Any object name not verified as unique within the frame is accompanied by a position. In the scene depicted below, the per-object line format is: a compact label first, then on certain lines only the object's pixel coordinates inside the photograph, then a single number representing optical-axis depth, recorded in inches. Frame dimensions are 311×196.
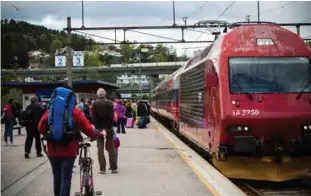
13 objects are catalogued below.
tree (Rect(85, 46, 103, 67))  4247.5
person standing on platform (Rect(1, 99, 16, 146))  729.6
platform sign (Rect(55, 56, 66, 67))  1581.0
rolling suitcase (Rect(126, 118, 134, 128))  1239.5
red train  413.7
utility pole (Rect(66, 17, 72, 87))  1091.9
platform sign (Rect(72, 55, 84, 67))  1528.1
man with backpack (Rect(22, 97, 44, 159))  552.4
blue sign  1321.0
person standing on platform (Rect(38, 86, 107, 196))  258.1
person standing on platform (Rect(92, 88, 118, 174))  441.4
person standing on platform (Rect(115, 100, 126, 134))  964.6
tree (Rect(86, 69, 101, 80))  3511.3
